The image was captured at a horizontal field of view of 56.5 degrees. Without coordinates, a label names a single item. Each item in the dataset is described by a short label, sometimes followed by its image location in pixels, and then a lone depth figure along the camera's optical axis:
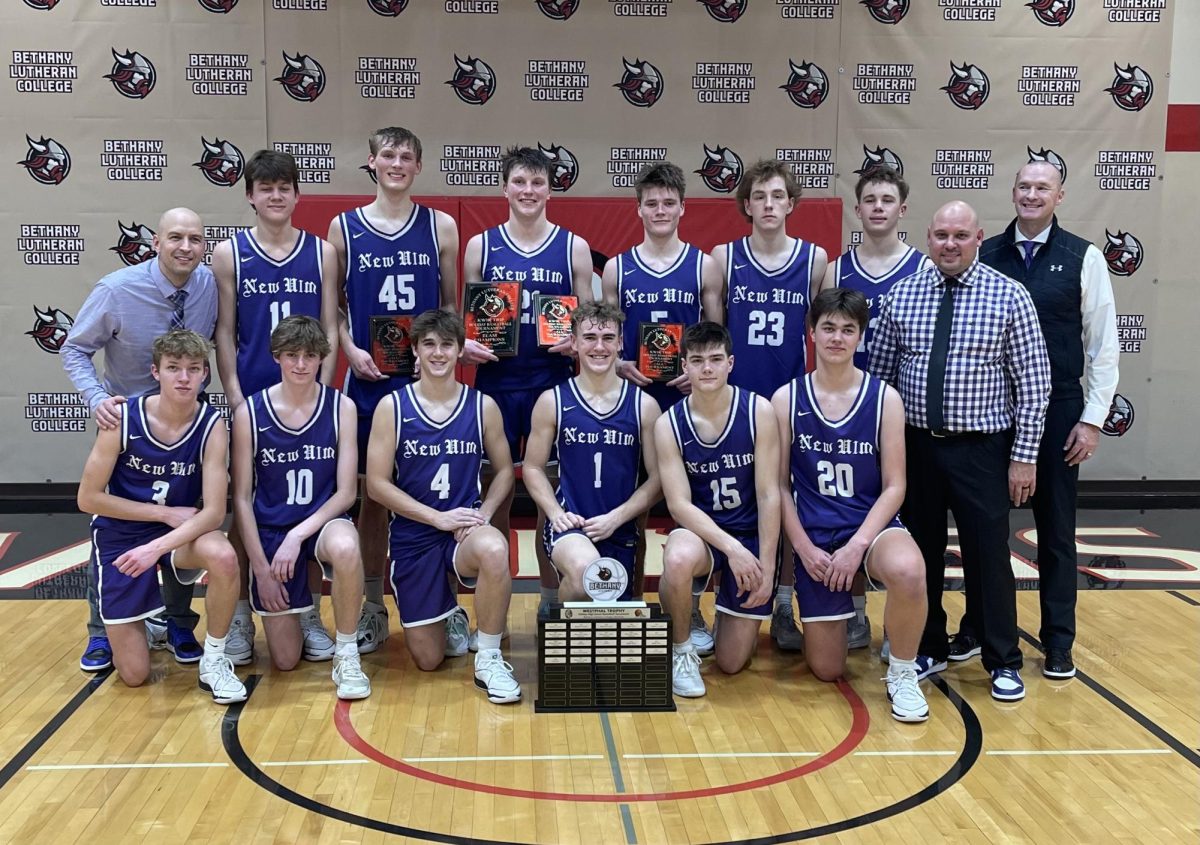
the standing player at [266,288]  4.78
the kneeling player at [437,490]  4.43
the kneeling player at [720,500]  4.36
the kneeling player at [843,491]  4.23
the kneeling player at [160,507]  4.27
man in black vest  4.44
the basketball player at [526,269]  4.93
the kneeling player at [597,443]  4.51
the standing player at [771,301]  4.97
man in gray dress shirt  4.57
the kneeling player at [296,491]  4.37
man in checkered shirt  4.26
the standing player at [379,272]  4.92
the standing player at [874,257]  4.85
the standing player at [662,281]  4.91
